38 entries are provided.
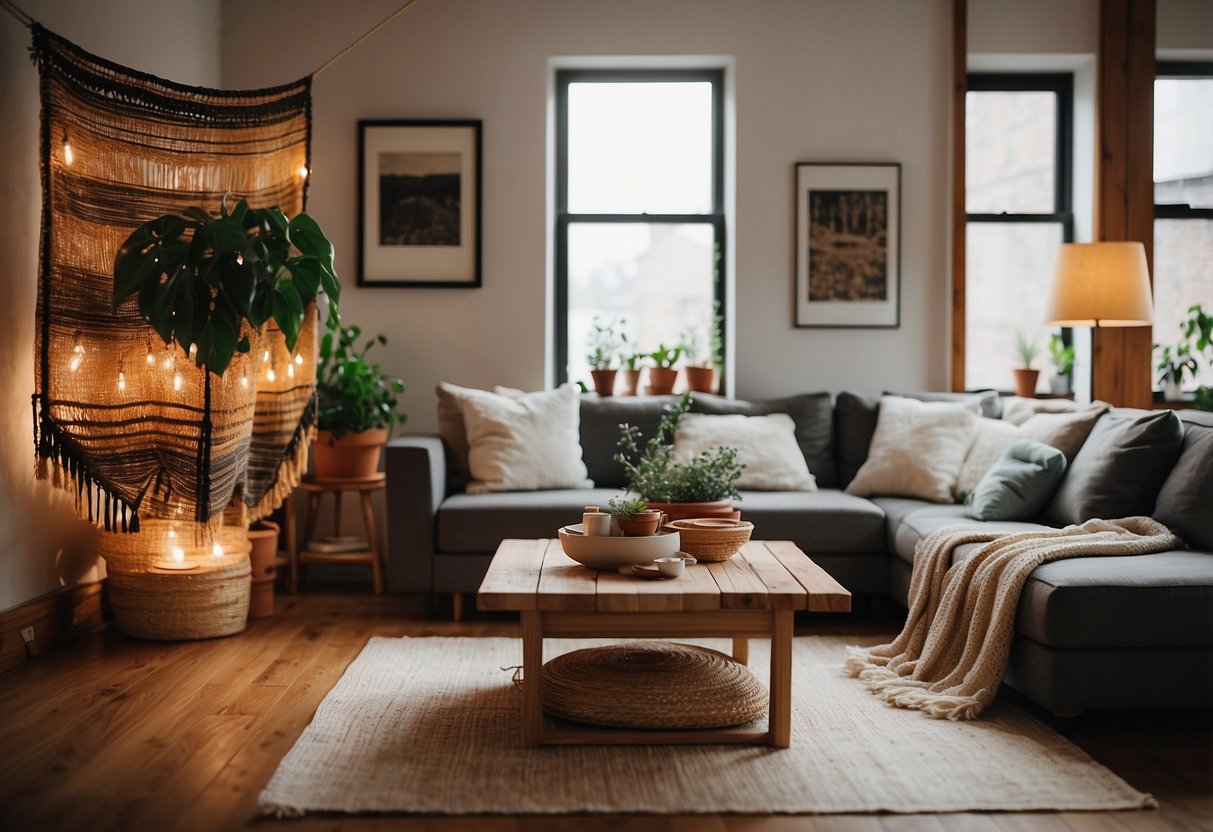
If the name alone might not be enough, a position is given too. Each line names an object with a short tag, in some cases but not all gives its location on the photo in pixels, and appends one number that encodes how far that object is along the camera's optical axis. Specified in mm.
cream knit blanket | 2746
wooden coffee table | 2400
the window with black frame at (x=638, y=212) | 5059
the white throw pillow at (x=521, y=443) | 4137
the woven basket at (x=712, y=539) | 2801
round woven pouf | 2564
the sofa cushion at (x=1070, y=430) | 3527
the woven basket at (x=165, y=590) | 3500
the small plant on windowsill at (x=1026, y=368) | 4797
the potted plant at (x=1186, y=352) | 4773
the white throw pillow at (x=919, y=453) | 4062
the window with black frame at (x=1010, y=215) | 5000
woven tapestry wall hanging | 3154
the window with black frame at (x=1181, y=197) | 4941
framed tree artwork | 4801
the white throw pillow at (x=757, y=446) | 4203
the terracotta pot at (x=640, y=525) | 2711
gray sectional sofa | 2572
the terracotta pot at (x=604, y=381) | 4805
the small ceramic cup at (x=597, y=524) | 2687
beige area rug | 2178
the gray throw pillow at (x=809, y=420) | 4473
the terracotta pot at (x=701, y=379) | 4875
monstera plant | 3174
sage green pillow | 3426
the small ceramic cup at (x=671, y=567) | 2566
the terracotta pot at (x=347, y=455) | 4297
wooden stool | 4332
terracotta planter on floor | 3918
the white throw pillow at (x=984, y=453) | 3963
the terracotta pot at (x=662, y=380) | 4816
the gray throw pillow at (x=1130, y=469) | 3166
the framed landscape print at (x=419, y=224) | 4793
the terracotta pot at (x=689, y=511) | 3027
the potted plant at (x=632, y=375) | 4846
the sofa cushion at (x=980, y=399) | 4371
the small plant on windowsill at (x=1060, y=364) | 4883
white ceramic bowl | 2637
